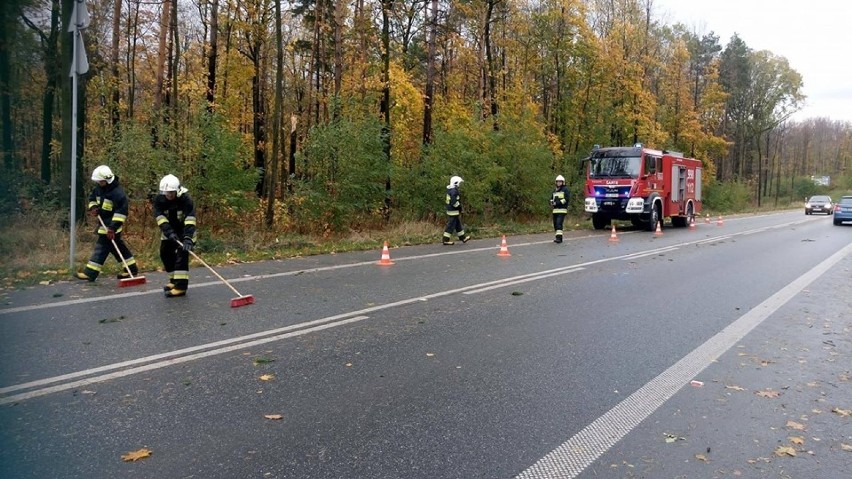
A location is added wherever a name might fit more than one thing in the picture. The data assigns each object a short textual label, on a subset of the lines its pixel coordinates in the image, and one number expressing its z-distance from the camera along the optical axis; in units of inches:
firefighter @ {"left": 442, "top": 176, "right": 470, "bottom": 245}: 623.2
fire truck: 834.2
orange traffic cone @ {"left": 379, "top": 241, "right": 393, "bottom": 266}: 462.7
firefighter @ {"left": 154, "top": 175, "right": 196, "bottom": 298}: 315.9
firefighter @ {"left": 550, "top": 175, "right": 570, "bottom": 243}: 657.6
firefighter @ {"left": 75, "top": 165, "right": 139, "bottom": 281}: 351.9
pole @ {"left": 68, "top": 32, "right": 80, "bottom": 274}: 383.9
